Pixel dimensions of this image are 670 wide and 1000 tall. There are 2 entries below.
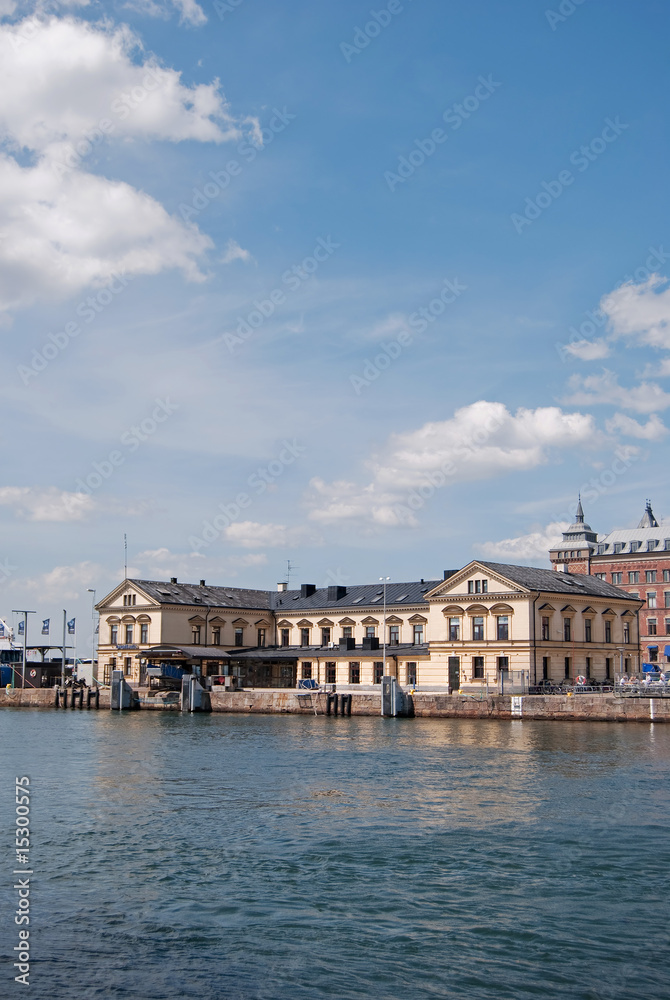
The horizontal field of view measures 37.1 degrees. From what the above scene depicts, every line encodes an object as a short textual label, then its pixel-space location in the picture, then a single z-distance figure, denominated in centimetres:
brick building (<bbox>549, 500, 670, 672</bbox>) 13138
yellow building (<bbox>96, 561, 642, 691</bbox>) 8100
